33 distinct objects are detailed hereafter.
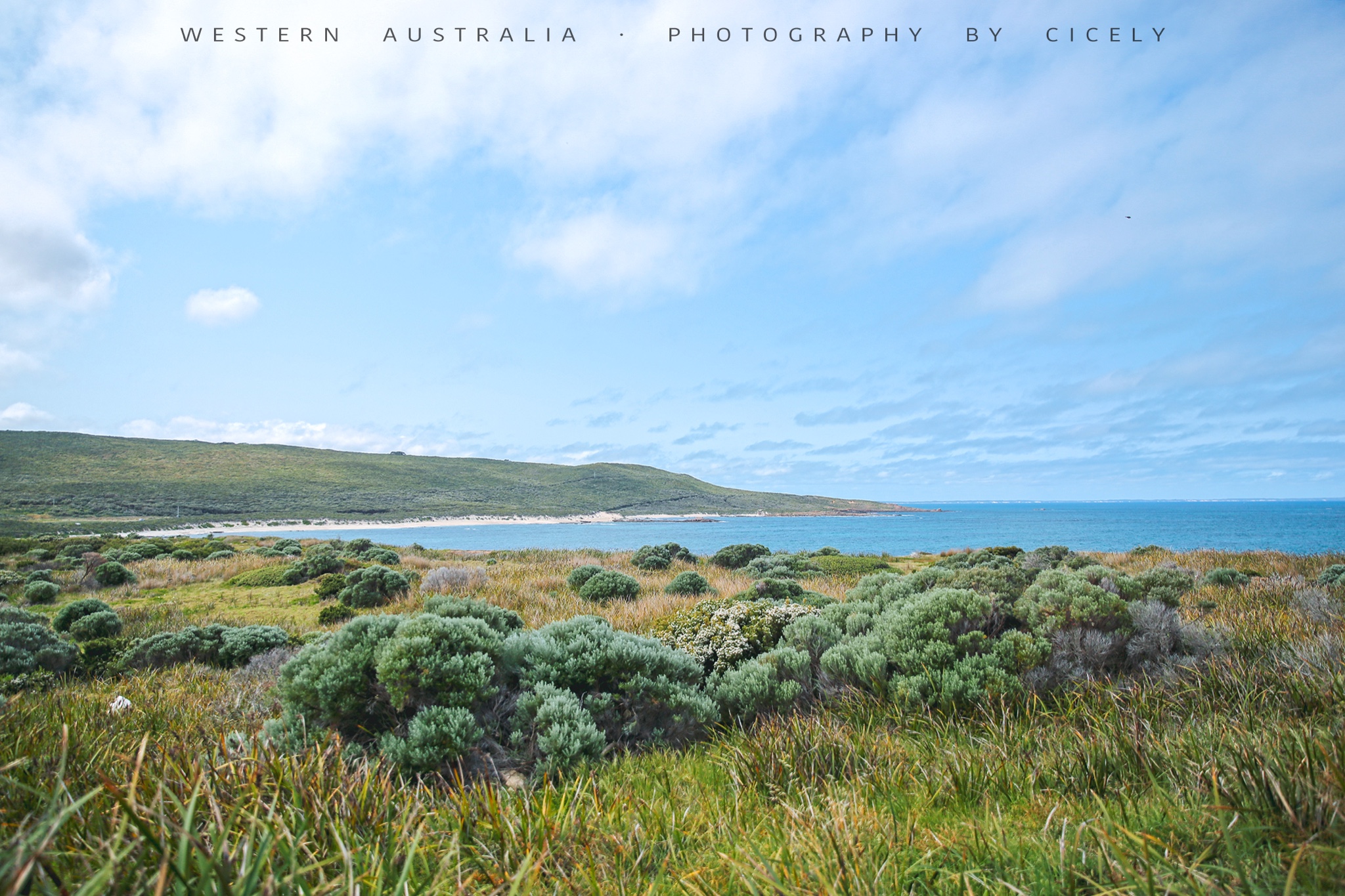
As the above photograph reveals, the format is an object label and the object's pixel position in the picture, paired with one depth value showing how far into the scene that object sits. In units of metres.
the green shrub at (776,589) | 14.27
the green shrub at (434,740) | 4.54
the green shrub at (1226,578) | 13.47
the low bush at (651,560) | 23.95
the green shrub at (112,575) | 18.89
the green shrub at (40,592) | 16.38
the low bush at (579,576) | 17.14
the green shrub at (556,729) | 4.63
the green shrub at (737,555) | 25.22
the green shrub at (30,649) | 8.08
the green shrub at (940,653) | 5.62
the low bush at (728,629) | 7.58
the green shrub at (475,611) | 6.88
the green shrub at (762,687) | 6.04
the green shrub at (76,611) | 11.72
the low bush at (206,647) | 9.34
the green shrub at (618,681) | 5.49
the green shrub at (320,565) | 20.12
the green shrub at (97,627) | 11.22
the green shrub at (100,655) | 8.96
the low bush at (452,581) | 16.59
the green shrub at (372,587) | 15.58
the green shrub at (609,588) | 15.55
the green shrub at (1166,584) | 7.95
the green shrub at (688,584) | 16.58
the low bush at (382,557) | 24.75
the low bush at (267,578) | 19.39
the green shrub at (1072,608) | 6.56
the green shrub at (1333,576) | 12.23
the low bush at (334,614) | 13.27
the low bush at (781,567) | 19.77
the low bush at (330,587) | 16.67
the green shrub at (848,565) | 22.70
